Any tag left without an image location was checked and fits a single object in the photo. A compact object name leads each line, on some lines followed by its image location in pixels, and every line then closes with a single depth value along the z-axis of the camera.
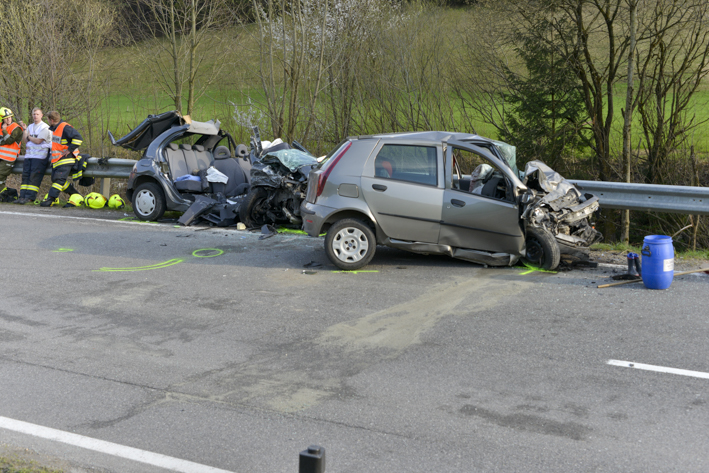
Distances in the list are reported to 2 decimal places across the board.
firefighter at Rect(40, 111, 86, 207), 14.38
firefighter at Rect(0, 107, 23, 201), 15.16
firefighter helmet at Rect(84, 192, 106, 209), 14.02
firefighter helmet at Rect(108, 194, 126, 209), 14.04
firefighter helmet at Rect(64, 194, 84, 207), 14.22
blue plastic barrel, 7.10
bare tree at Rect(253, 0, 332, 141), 17.50
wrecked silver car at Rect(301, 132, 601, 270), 7.99
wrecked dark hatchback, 11.91
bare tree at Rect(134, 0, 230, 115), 20.16
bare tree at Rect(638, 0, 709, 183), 15.29
